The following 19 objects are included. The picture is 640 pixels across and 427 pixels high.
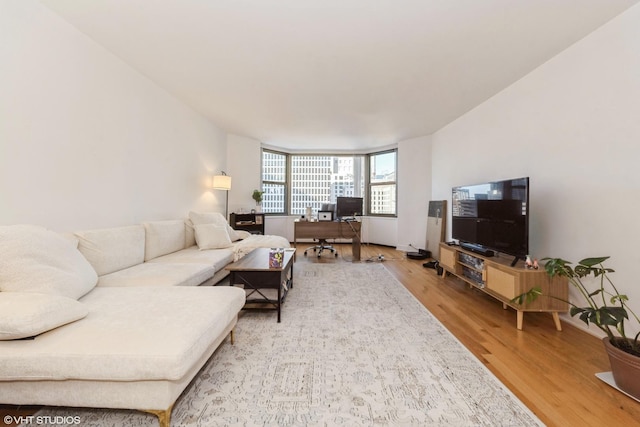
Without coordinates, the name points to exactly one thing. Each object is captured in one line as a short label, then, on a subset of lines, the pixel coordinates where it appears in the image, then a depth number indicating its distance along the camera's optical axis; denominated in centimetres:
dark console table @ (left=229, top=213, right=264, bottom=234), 545
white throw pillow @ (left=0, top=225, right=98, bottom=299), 149
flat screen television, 251
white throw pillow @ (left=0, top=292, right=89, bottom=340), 115
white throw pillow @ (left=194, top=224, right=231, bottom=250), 363
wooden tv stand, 230
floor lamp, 489
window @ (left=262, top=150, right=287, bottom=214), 681
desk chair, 558
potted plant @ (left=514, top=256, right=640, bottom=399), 146
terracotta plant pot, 145
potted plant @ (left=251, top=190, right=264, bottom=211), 600
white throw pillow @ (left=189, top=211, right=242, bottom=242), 390
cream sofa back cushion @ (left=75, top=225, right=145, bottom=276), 224
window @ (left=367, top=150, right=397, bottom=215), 664
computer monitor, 559
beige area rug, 134
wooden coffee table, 246
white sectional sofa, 114
